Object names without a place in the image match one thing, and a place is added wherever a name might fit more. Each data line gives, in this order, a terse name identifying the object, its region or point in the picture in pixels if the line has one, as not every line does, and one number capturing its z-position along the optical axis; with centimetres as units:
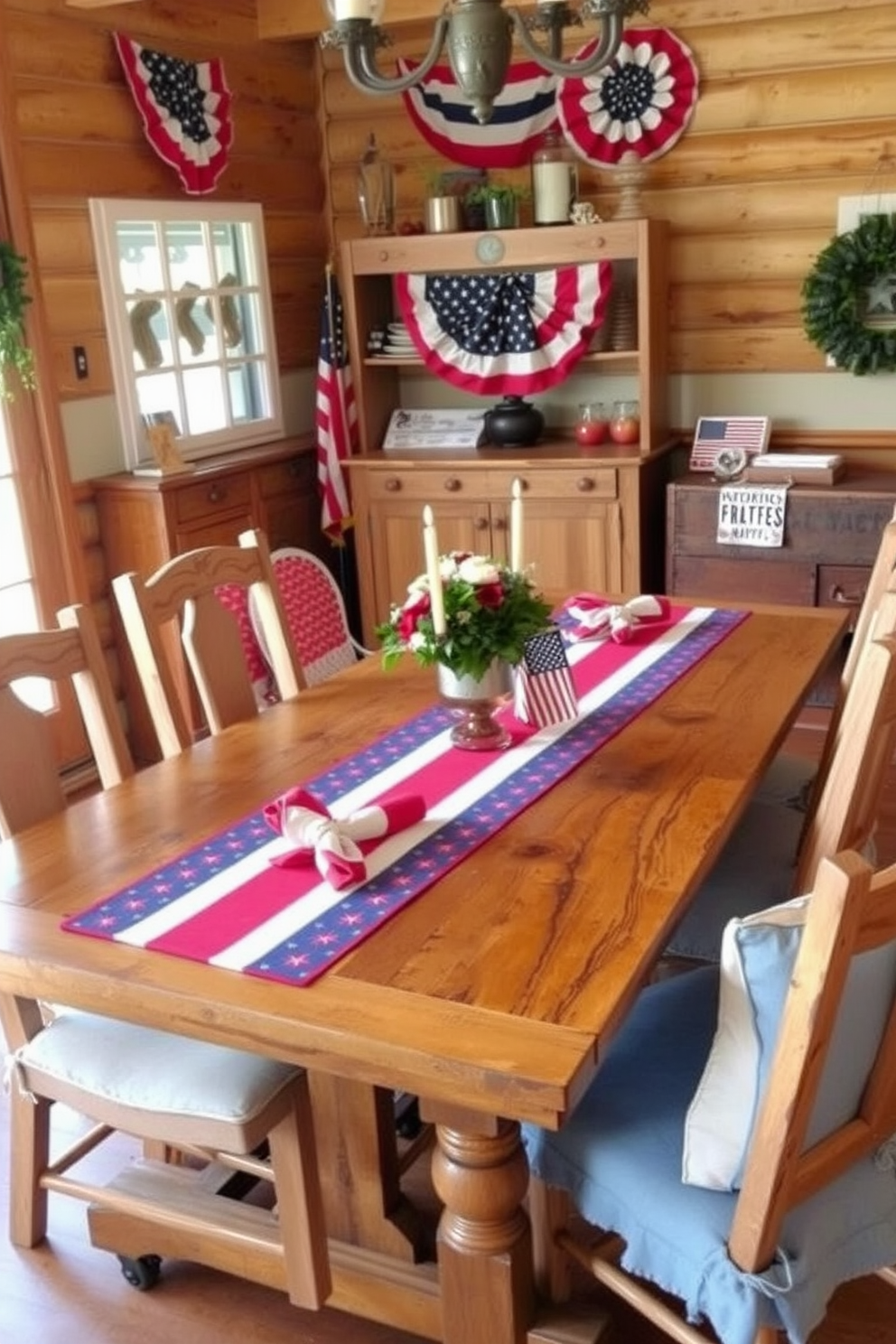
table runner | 160
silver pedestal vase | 212
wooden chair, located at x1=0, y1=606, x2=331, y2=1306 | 172
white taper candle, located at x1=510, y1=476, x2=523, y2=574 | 221
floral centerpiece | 205
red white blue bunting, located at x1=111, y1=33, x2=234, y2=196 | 399
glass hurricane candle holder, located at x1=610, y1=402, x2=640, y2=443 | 449
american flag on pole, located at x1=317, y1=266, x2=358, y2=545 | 471
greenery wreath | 416
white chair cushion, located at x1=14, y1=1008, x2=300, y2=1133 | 170
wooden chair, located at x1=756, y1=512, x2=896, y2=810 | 243
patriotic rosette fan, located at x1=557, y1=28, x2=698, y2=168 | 432
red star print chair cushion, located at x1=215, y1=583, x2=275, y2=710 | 348
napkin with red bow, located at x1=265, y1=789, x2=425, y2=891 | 172
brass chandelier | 204
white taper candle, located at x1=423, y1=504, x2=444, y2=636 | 200
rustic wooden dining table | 139
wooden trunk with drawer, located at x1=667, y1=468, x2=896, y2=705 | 405
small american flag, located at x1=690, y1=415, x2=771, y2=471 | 448
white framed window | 410
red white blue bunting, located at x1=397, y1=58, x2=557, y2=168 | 449
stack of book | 417
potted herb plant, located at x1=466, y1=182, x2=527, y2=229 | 438
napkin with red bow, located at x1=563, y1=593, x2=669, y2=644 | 273
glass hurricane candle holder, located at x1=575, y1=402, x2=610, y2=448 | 456
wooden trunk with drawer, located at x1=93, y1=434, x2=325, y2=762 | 395
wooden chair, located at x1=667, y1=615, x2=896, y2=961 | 176
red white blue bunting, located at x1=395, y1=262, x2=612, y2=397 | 443
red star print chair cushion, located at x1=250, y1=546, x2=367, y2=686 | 397
